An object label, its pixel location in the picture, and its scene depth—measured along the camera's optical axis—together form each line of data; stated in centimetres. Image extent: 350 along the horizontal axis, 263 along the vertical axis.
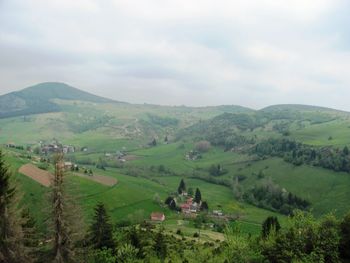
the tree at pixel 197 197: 18100
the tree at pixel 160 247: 6453
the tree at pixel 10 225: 3859
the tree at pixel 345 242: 4828
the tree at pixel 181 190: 19875
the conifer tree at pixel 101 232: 5822
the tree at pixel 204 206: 17328
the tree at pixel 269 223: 7880
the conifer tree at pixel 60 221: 4012
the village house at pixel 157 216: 14575
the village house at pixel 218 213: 16554
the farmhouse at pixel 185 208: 16800
